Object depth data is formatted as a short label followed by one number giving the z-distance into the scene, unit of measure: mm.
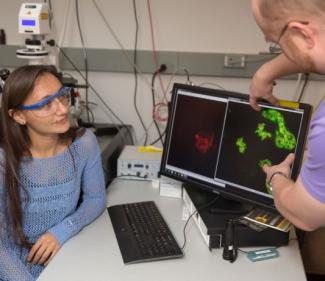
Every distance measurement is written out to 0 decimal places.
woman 1408
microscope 1781
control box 1838
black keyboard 1258
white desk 1177
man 739
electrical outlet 2104
